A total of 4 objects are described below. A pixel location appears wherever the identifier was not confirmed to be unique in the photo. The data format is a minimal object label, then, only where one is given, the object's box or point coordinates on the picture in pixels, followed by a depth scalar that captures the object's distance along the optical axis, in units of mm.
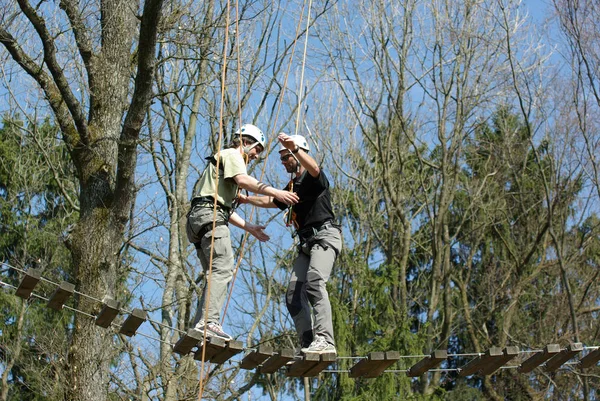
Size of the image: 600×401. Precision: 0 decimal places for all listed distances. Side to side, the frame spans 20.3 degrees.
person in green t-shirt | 11832
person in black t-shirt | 12203
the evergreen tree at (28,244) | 31115
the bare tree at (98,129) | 14630
